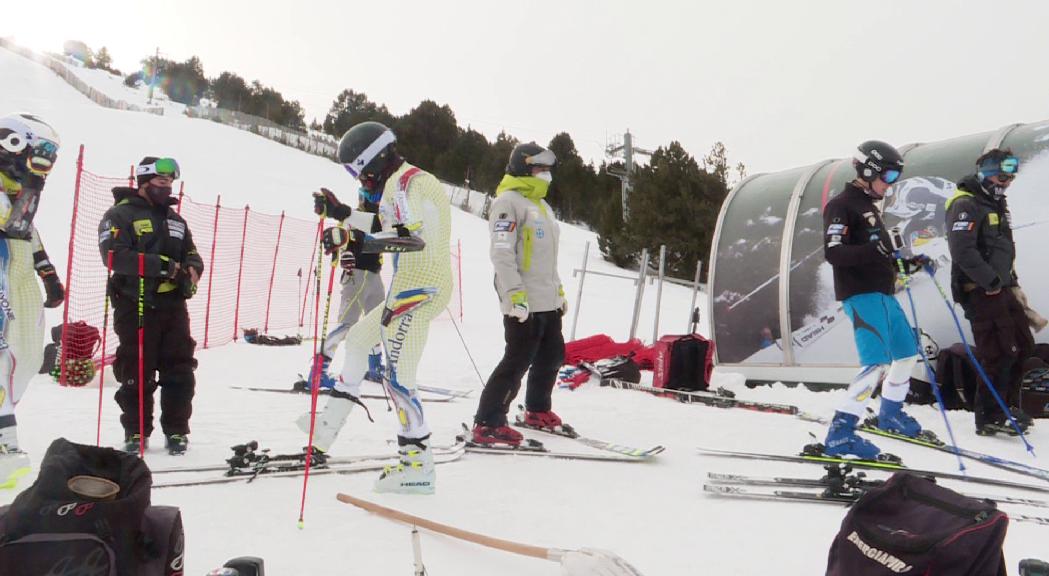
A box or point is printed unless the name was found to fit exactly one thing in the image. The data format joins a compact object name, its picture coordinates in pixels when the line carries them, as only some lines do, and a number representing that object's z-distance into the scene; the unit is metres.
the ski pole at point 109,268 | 4.23
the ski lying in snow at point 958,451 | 4.34
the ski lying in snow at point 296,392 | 6.89
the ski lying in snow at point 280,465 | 3.81
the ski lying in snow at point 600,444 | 4.61
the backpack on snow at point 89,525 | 1.69
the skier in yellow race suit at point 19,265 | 3.81
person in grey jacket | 4.87
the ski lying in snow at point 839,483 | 3.63
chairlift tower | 34.81
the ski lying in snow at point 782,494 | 3.58
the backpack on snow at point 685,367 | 7.83
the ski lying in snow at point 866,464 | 4.03
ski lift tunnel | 7.04
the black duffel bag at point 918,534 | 1.85
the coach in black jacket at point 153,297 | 4.36
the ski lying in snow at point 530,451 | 4.58
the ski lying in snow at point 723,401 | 6.51
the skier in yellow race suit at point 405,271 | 3.61
